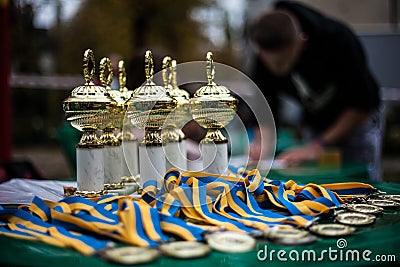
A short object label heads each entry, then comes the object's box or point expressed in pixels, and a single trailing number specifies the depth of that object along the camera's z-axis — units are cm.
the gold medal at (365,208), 100
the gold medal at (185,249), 73
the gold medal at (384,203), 105
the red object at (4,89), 317
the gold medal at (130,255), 69
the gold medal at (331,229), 84
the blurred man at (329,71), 217
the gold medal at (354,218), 91
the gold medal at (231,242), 76
